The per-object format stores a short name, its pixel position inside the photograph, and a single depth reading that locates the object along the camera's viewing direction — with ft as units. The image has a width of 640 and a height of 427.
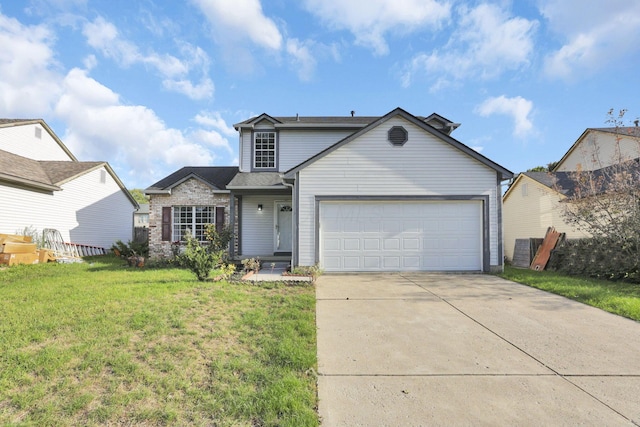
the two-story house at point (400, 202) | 33.35
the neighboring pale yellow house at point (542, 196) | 50.48
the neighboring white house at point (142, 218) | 97.53
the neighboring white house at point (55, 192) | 42.06
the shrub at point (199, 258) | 25.80
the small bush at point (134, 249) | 47.49
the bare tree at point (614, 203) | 29.07
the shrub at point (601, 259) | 29.04
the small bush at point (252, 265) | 32.17
